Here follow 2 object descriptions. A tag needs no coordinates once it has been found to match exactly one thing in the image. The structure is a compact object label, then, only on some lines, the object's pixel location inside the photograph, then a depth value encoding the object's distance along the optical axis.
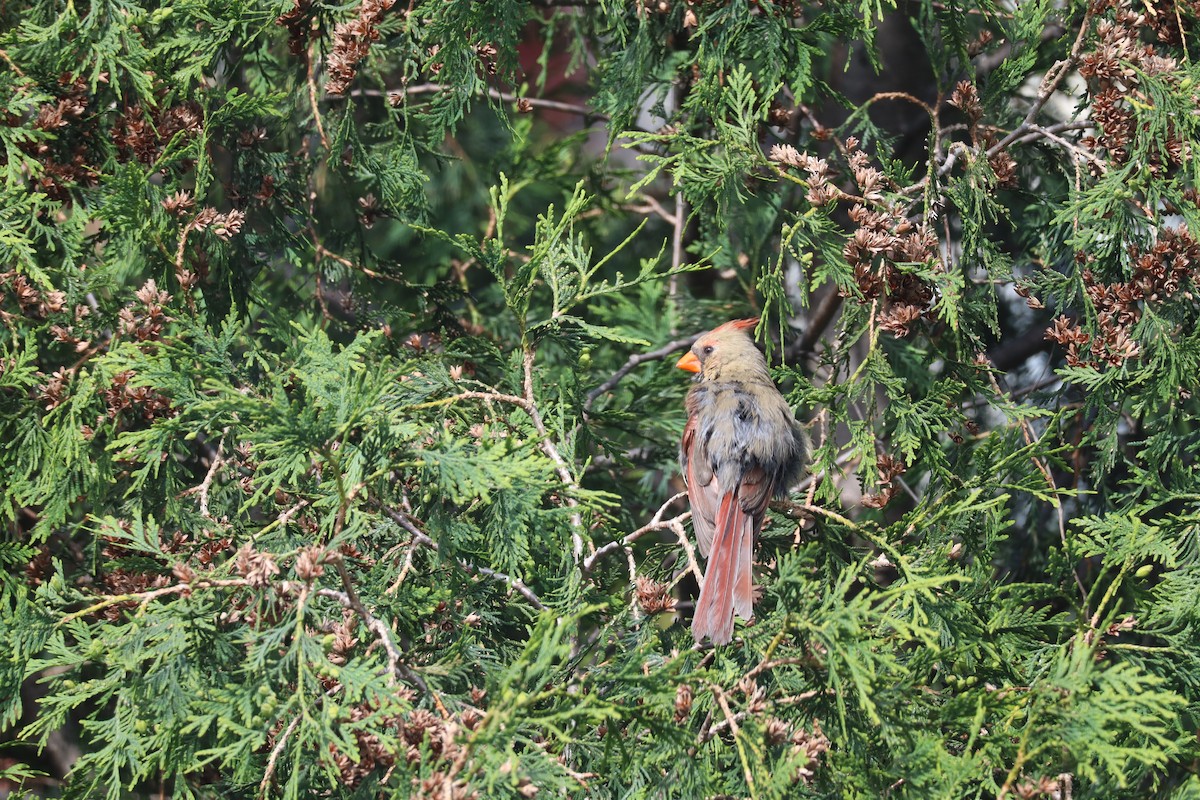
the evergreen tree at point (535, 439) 10.88
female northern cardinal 10.96
